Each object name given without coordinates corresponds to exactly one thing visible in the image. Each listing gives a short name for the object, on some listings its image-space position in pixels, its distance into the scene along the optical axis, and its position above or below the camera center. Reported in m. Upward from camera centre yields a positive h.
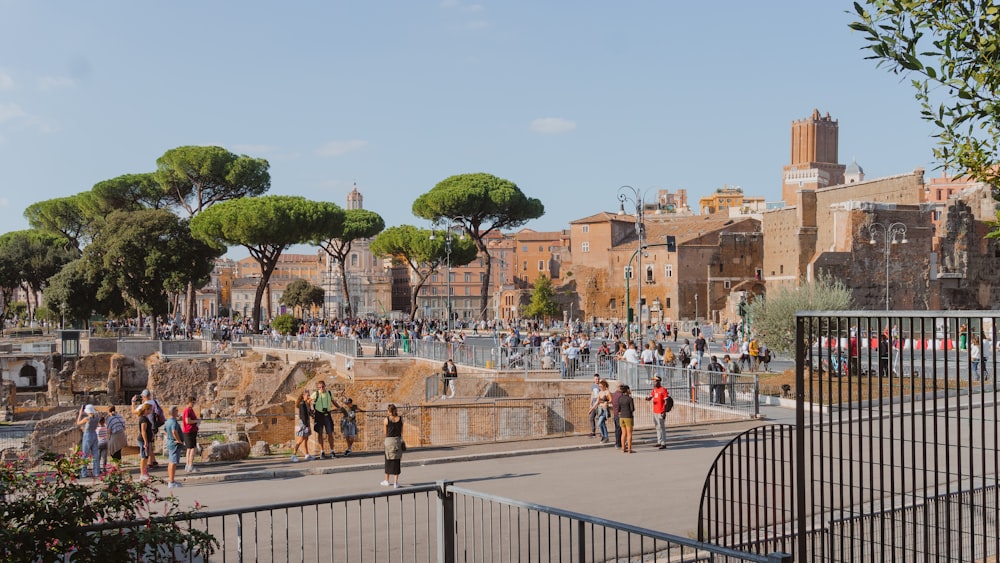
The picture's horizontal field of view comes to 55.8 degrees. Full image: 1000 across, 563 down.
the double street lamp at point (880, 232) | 55.74 +3.79
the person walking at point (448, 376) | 23.82 -2.02
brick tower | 133.62 +20.93
